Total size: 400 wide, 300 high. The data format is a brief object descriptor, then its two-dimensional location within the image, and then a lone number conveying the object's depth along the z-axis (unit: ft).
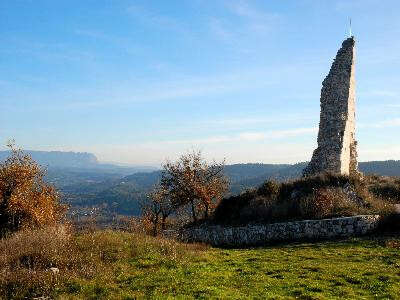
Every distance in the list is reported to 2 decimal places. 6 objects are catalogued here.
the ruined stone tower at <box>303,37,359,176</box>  125.08
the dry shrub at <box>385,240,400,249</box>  75.92
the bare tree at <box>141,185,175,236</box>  157.38
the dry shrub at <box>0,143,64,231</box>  102.78
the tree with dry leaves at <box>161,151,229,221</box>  146.30
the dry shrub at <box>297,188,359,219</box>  98.37
